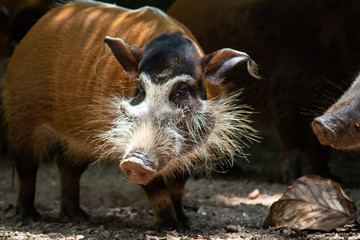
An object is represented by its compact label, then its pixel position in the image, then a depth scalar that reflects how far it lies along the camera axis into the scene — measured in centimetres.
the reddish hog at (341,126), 612
